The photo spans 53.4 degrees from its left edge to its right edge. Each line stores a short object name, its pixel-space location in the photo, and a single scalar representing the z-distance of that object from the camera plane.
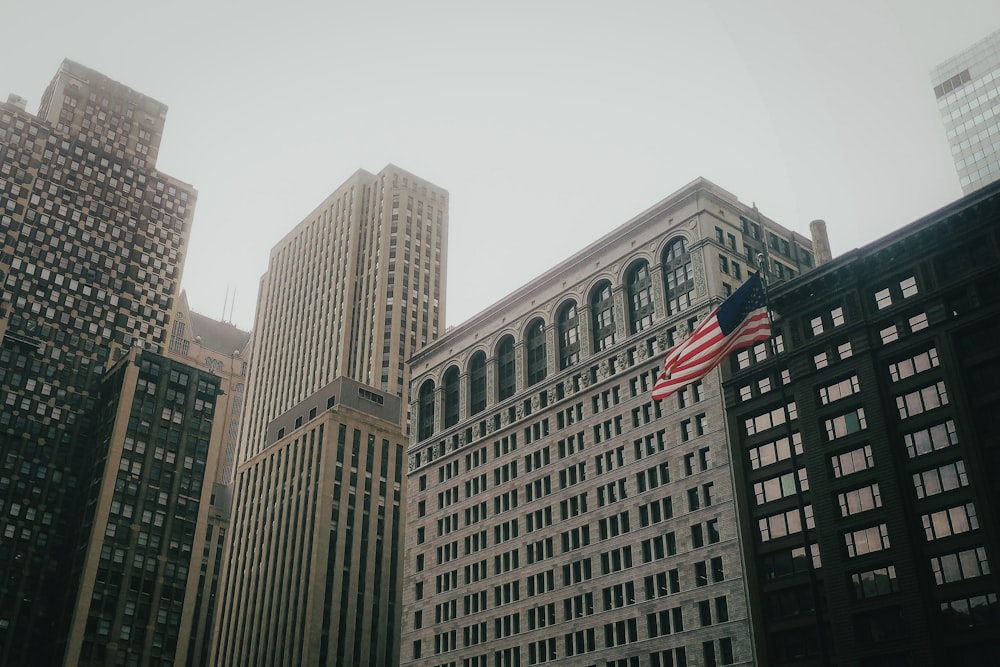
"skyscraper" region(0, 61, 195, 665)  148.75
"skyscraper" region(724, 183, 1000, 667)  72.94
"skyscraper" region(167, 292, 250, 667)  176.70
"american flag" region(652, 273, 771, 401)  51.59
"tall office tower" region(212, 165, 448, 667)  142.88
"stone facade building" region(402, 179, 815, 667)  93.75
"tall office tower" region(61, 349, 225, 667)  141.38
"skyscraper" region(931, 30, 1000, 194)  148.12
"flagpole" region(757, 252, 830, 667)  40.83
